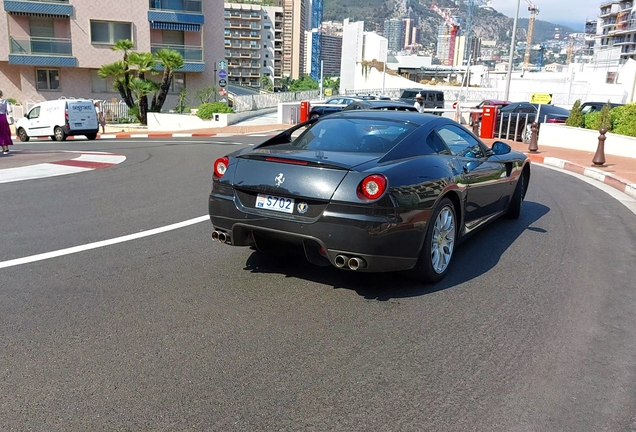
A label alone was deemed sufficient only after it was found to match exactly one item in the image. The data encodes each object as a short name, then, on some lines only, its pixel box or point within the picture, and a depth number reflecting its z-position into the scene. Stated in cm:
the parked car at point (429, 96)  3059
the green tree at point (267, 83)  11635
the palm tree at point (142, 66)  3600
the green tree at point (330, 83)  14140
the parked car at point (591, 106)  2702
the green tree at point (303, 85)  13625
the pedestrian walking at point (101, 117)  2996
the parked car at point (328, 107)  2755
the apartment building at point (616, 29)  9459
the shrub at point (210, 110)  3362
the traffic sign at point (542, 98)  2292
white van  2386
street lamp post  2758
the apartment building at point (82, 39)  3956
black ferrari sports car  442
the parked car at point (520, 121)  2209
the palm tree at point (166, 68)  3584
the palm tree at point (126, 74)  3605
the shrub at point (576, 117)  2069
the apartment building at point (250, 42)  13025
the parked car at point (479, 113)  2425
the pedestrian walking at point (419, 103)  2009
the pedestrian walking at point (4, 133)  1468
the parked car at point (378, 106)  1264
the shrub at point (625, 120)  1747
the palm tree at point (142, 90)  3559
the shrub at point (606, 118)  1811
